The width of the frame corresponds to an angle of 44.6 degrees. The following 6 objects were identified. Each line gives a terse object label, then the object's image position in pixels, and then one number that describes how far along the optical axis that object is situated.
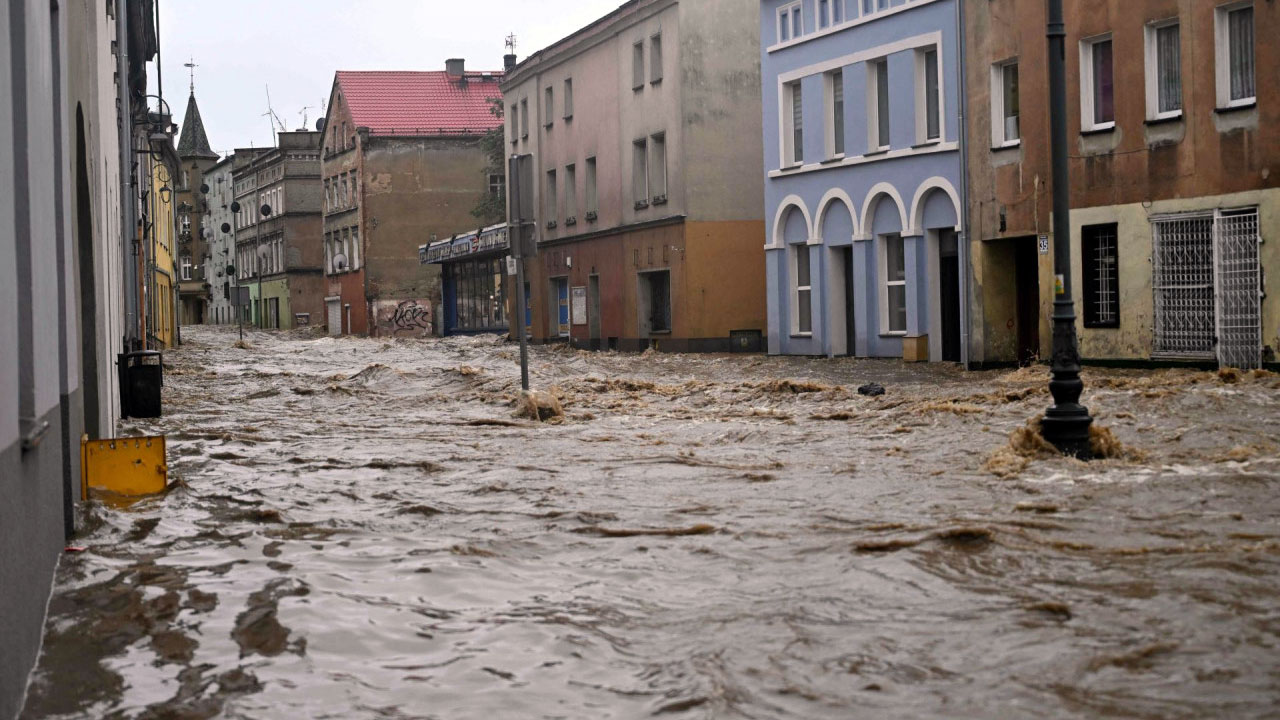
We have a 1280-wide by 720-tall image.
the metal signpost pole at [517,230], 19.38
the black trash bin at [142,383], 19.47
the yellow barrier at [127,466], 10.76
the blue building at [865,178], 29.98
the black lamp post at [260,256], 97.31
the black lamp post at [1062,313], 11.83
